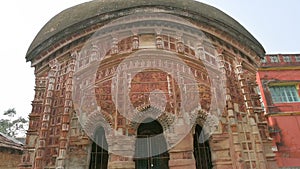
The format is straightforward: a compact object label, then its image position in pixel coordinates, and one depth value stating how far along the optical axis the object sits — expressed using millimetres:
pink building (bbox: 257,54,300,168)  9688
